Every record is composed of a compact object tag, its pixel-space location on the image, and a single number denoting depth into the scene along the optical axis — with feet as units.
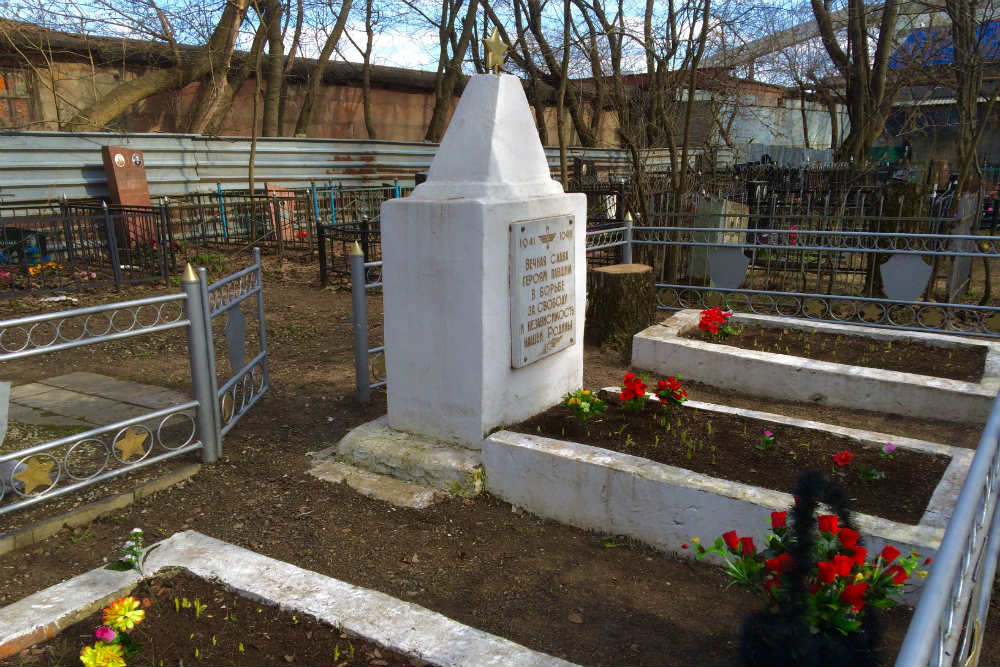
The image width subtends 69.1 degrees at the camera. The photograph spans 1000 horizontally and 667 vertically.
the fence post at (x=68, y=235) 29.00
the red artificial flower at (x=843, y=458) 11.04
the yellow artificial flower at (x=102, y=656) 6.76
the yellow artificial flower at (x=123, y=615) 7.04
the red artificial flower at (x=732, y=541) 7.61
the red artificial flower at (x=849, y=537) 6.61
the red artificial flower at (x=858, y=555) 6.91
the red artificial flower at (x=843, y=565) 6.32
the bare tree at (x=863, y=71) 37.43
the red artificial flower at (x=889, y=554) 7.10
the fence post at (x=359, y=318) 16.26
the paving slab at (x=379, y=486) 12.32
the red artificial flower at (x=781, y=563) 5.92
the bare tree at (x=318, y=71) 58.39
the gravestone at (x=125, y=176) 37.14
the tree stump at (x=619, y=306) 22.91
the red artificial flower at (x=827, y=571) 6.37
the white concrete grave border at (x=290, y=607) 7.33
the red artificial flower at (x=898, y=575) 6.91
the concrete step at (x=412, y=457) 12.50
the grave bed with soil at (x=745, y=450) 10.55
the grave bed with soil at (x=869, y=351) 16.65
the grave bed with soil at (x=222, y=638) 7.34
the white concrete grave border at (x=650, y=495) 9.58
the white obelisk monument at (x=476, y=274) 12.24
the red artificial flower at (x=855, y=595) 6.46
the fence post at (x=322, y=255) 32.30
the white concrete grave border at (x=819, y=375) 14.97
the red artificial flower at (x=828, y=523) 6.79
